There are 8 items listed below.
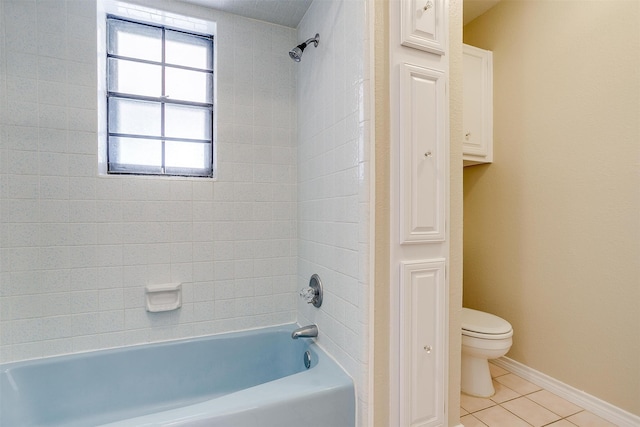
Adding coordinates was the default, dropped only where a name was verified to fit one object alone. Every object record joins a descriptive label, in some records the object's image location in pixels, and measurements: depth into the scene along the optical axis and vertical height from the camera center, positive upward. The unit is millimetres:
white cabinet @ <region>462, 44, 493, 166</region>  2180 +755
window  1822 +676
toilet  1850 -800
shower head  1709 +916
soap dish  1762 -475
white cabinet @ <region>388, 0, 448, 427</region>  1305 +32
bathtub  1212 -828
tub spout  1700 -644
